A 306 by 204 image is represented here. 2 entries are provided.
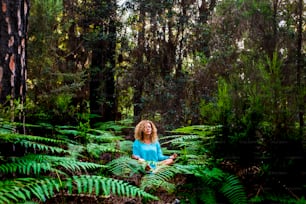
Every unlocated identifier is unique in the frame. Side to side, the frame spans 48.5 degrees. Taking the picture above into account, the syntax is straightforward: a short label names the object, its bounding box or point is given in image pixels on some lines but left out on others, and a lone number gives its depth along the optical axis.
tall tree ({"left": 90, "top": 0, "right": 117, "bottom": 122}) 10.52
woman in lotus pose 4.97
